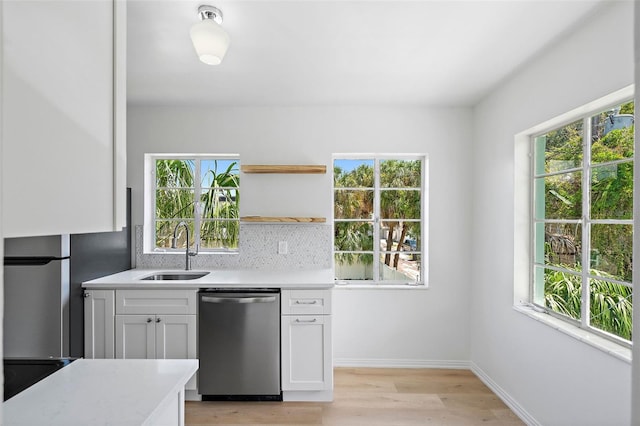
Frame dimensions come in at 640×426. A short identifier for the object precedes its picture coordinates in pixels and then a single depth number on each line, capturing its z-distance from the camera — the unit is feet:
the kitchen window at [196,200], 11.68
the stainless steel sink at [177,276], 10.47
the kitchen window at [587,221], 6.06
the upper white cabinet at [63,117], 1.20
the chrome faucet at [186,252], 10.84
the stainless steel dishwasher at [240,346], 8.69
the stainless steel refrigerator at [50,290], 5.62
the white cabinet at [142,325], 8.74
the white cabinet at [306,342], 8.78
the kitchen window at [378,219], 11.66
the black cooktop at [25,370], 3.34
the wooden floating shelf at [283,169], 10.63
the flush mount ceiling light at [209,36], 5.62
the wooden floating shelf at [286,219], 10.65
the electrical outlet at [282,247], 11.21
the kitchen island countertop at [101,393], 2.86
